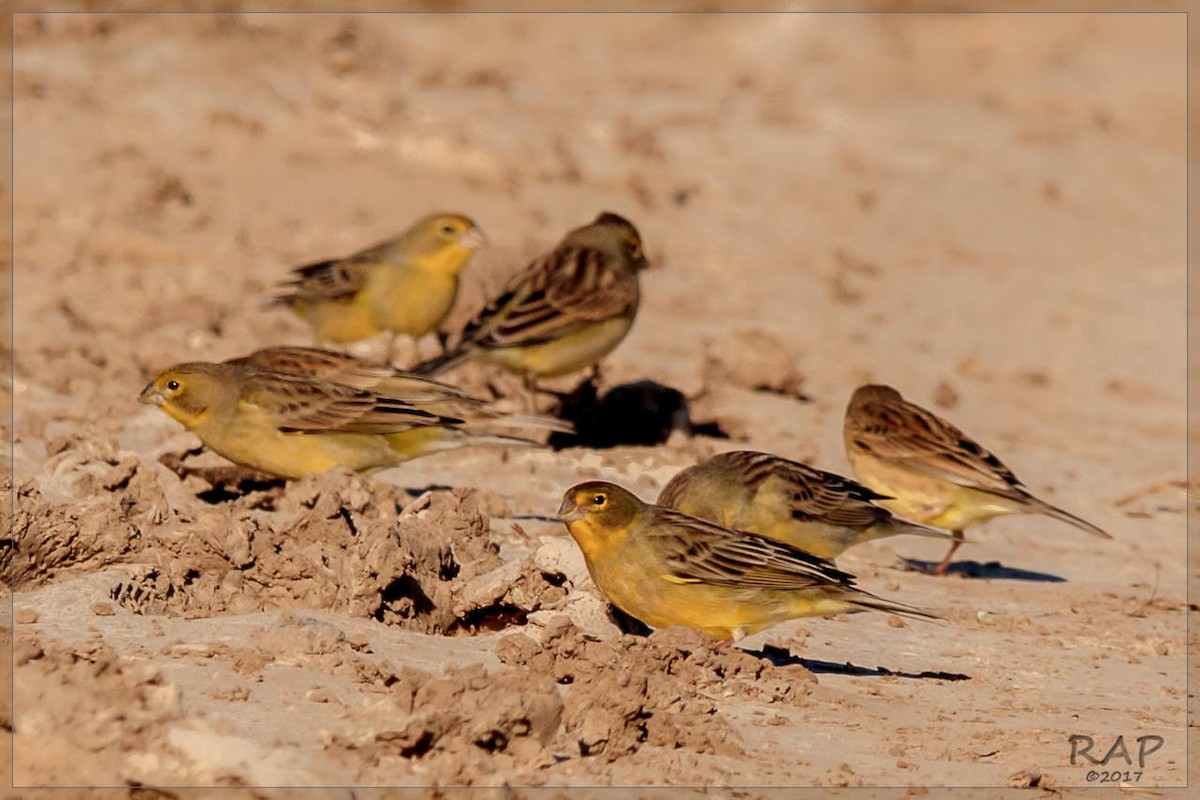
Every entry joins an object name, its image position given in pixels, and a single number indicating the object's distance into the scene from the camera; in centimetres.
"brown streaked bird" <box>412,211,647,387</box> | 1287
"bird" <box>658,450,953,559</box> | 1022
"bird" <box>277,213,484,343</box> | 1396
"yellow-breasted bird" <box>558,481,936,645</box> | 877
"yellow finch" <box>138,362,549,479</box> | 1055
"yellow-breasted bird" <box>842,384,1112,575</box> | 1149
